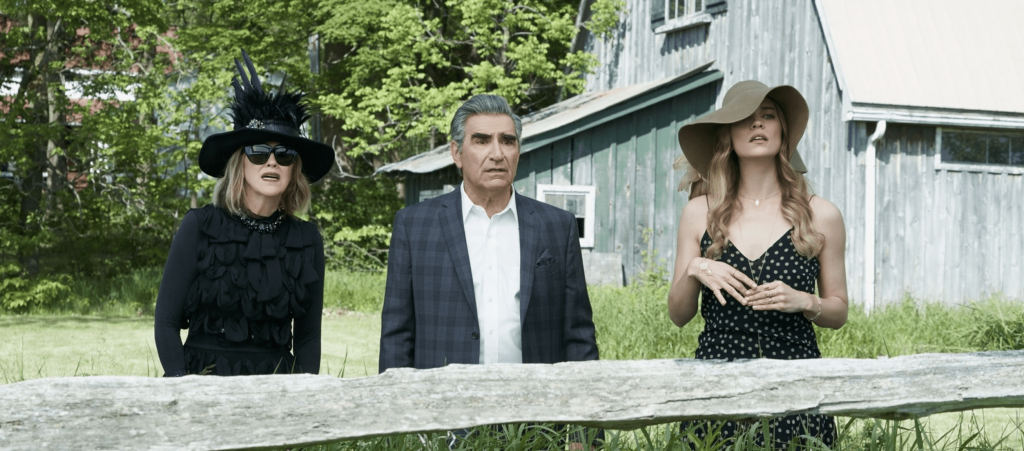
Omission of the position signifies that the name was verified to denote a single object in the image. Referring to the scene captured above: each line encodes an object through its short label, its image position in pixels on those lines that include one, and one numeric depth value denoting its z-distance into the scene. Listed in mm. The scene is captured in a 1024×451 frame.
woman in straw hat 3094
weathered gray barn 11625
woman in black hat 3320
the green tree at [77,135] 13773
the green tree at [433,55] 16891
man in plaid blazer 3387
